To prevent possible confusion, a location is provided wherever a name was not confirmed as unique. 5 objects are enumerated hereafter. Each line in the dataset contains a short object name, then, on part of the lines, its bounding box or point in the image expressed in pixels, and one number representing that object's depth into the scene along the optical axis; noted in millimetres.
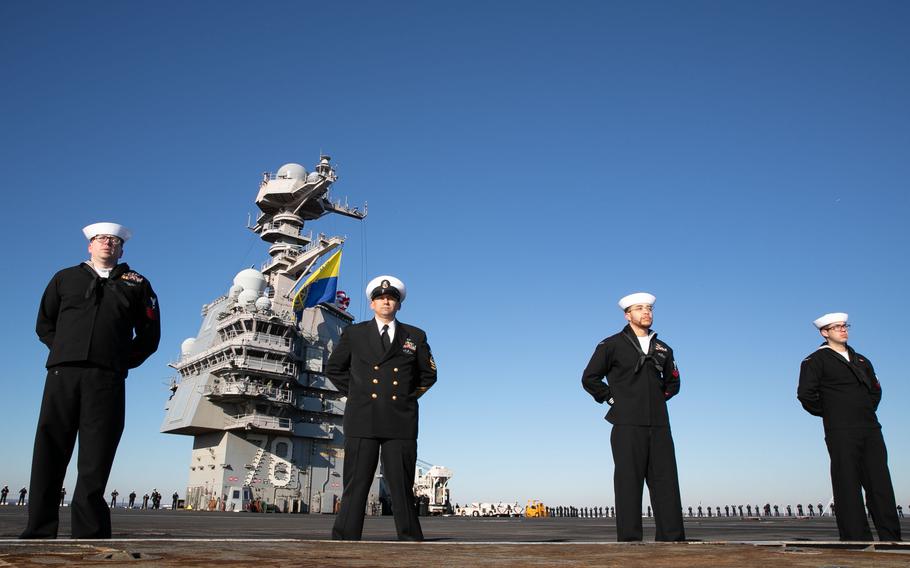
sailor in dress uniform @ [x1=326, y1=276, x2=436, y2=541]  5680
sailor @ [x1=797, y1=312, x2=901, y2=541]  6383
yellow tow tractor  50562
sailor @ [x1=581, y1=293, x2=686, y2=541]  5715
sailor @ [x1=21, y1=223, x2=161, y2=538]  4910
